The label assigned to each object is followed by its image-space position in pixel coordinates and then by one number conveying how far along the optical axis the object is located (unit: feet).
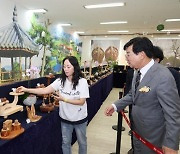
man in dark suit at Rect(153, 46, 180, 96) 7.11
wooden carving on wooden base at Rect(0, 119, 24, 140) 4.48
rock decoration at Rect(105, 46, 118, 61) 37.35
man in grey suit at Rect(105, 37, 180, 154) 3.61
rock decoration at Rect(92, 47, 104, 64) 38.34
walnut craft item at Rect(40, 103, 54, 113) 6.55
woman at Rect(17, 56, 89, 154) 5.94
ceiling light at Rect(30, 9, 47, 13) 19.52
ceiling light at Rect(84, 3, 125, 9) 15.74
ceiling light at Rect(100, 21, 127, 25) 23.94
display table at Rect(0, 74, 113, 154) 4.63
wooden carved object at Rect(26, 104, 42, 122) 5.73
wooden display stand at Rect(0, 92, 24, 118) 4.90
